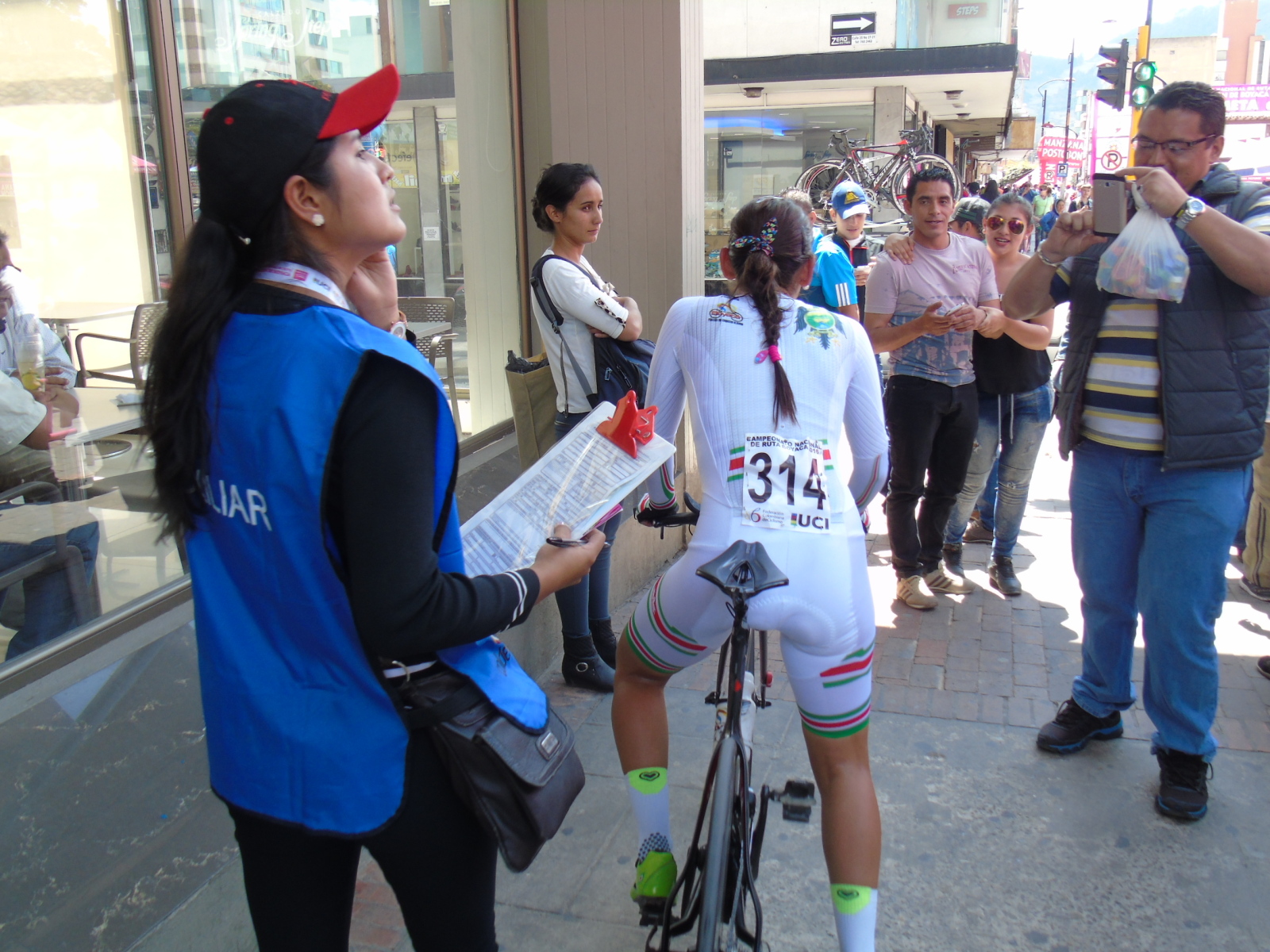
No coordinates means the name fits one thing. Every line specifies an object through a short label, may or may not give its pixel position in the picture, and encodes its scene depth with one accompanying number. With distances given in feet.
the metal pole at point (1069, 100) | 125.39
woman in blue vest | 4.28
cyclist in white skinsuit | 7.60
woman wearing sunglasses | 17.17
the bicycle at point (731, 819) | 6.89
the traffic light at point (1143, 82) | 46.88
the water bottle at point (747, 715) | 7.98
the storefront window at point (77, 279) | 8.89
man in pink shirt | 16.08
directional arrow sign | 59.31
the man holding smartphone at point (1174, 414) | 10.13
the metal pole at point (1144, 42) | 53.26
